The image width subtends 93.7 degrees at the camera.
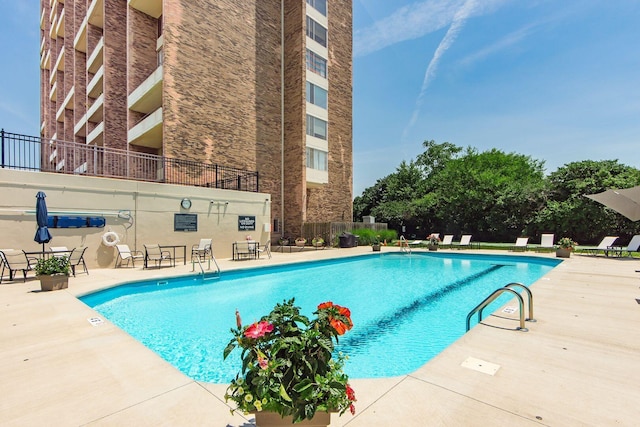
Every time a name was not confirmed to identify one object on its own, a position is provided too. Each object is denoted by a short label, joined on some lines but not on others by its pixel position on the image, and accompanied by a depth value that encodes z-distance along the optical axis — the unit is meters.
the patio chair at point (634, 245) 11.89
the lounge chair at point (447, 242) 18.17
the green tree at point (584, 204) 16.47
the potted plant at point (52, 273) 6.07
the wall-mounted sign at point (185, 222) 11.66
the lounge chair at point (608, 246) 12.63
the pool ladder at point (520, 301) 3.79
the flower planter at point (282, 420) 1.54
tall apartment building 15.30
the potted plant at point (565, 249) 12.43
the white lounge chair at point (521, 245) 15.42
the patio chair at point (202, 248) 11.15
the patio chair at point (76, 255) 8.94
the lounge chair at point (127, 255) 9.64
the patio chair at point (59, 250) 8.17
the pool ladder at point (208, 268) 8.91
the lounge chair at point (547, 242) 15.21
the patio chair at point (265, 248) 14.53
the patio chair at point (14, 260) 7.04
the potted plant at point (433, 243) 16.75
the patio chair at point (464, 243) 17.73
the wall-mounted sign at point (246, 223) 13.80
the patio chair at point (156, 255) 9.91
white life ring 9.86
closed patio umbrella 7.66
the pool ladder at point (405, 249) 16.47
